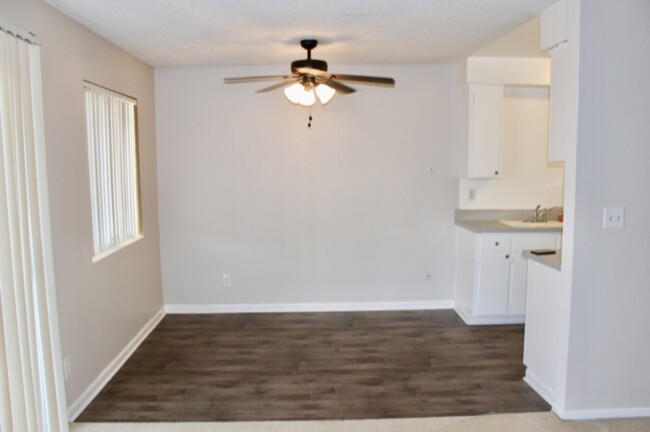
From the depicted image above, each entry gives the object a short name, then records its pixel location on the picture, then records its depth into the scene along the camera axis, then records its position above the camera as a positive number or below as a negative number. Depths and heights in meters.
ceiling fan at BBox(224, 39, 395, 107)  3.14 +0.66
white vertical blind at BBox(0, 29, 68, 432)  2.17 -0.45
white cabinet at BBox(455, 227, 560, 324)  4.21 -0.95
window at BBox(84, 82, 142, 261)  3.31 +0.03
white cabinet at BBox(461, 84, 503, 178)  4.41 +0.42
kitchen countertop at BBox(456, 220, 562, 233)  4.18 -0.52
